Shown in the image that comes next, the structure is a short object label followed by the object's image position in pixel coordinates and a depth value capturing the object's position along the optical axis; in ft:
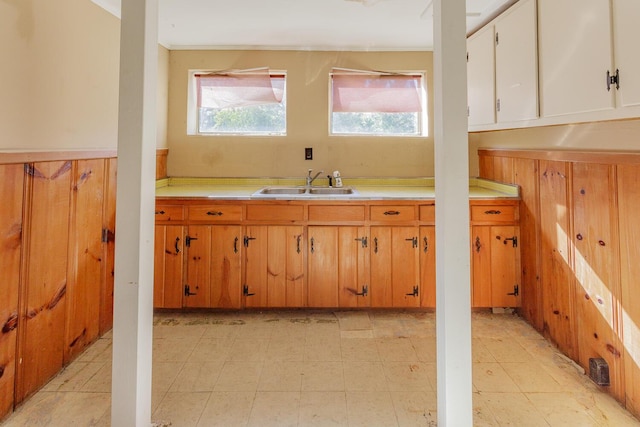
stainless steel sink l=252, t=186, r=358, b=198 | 10.75
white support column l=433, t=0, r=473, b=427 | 4.62
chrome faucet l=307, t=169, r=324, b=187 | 11.06
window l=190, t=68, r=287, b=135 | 11.19
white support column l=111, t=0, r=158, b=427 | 4.62
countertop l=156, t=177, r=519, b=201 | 9.15
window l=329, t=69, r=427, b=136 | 11.23
